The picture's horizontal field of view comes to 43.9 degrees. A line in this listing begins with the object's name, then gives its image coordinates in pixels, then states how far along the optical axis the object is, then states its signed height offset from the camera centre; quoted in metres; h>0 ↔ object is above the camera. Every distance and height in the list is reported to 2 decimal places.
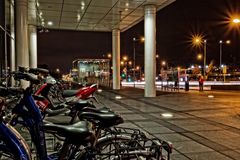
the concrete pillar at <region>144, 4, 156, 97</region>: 17.94 +1.65
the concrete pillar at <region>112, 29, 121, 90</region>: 26.19 +1.73
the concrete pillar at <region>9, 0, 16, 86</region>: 17.23 +1.90
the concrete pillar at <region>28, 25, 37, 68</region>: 25.65 +2.71
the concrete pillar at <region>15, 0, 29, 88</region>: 13.41 +1.91
